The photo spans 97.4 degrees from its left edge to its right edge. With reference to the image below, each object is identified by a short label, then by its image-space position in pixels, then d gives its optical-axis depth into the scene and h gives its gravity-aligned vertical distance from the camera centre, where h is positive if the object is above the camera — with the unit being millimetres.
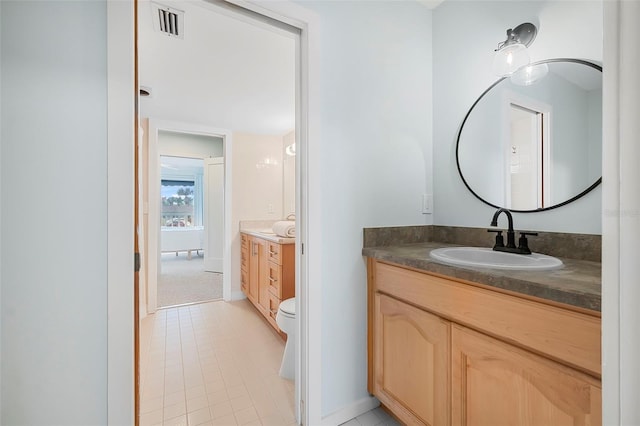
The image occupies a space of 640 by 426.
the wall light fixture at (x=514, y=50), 1375 +826
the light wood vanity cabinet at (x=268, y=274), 2432 -604
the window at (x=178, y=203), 7289 +235
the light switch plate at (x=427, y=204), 1817 +52
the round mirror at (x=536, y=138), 1224 +372
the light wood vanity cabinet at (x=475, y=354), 775 -499
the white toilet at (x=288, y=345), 1886 -897
